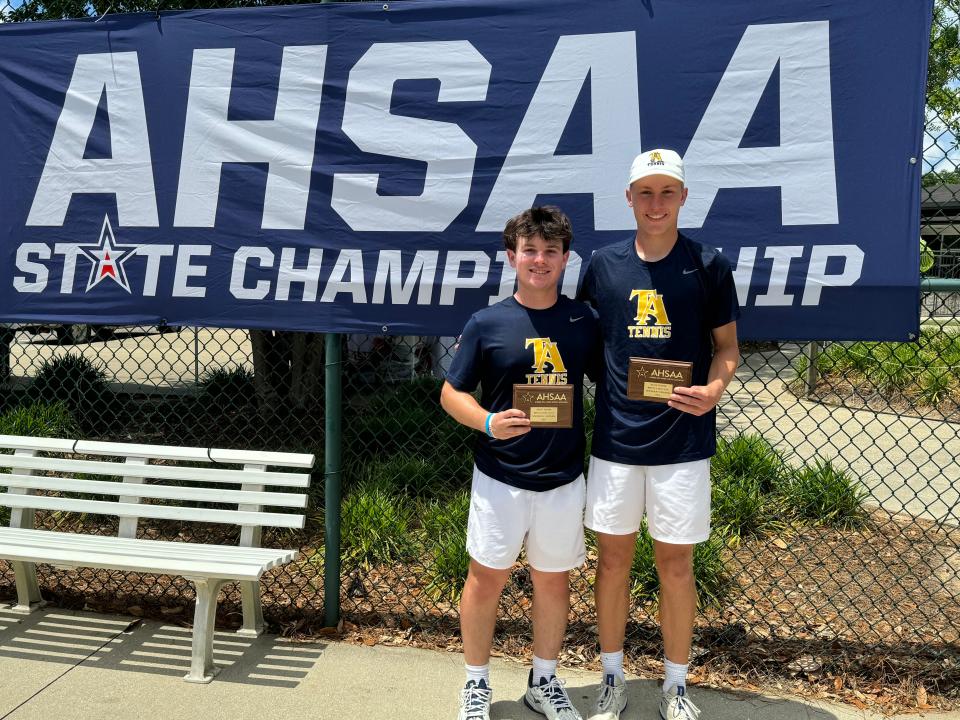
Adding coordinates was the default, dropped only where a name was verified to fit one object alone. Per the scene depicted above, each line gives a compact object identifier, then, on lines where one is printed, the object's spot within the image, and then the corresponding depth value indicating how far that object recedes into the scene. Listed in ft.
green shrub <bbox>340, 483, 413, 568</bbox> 13.28
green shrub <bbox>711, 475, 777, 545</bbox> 14.97
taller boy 8.37
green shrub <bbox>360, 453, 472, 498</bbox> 16.33
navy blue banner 9.96
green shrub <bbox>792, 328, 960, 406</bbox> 26.16
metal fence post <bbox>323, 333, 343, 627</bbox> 11.28
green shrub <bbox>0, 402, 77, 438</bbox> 18.04
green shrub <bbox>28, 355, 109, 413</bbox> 23.85
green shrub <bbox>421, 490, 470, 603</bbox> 12.16
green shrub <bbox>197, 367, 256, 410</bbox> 23.48
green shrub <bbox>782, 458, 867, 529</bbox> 15.79
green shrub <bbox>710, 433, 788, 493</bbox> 16.76
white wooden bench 10.02
